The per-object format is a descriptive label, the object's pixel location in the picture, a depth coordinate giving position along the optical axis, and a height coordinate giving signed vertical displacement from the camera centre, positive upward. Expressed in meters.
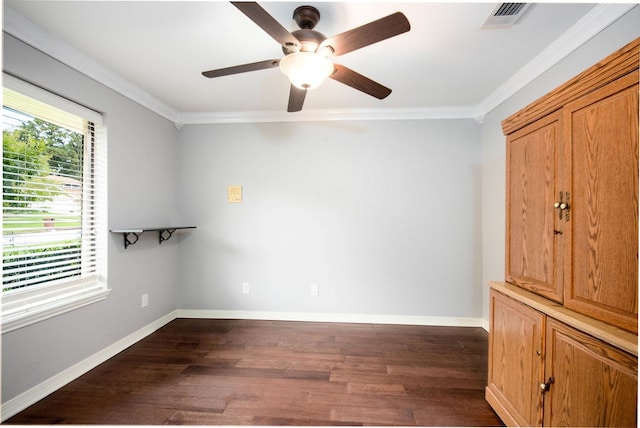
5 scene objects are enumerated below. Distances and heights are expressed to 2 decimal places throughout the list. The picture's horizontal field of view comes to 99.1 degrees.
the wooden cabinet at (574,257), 1.01 -0.20
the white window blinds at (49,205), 1.69 +0.04
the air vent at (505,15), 1.52 +1.16
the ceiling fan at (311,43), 1.26 +0.87
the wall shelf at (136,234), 2.28 -0.22
